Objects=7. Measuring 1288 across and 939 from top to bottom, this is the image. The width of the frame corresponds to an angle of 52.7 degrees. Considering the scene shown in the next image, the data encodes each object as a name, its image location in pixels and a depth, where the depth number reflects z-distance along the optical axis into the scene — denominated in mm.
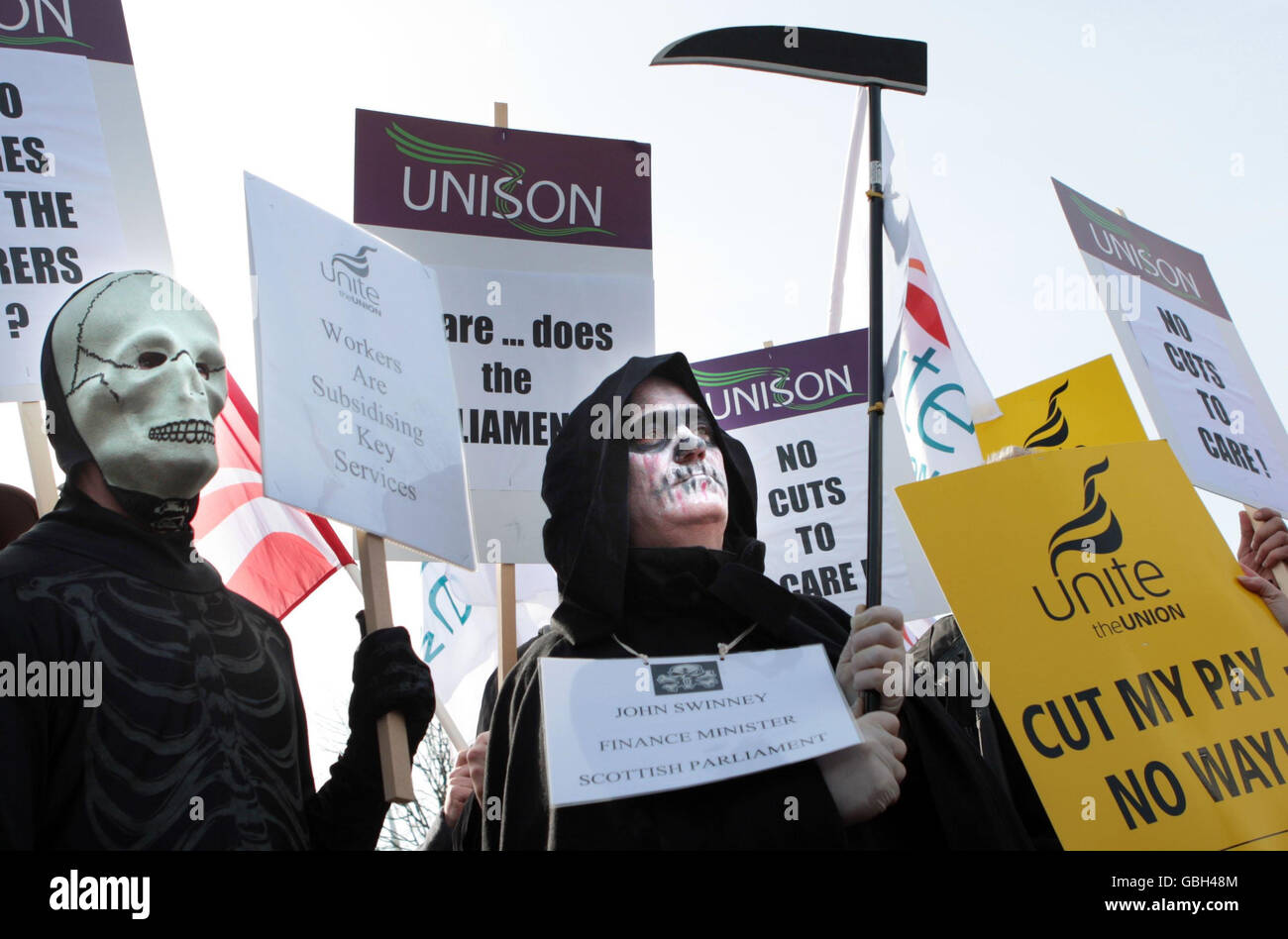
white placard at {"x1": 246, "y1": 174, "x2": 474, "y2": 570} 3297
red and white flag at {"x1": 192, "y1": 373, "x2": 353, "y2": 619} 4969
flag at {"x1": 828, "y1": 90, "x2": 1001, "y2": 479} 4594
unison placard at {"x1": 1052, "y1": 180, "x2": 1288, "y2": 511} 4828
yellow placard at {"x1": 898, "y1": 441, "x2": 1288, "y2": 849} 3133
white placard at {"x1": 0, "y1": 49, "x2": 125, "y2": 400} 3945
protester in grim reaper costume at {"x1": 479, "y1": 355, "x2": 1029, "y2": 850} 2893
